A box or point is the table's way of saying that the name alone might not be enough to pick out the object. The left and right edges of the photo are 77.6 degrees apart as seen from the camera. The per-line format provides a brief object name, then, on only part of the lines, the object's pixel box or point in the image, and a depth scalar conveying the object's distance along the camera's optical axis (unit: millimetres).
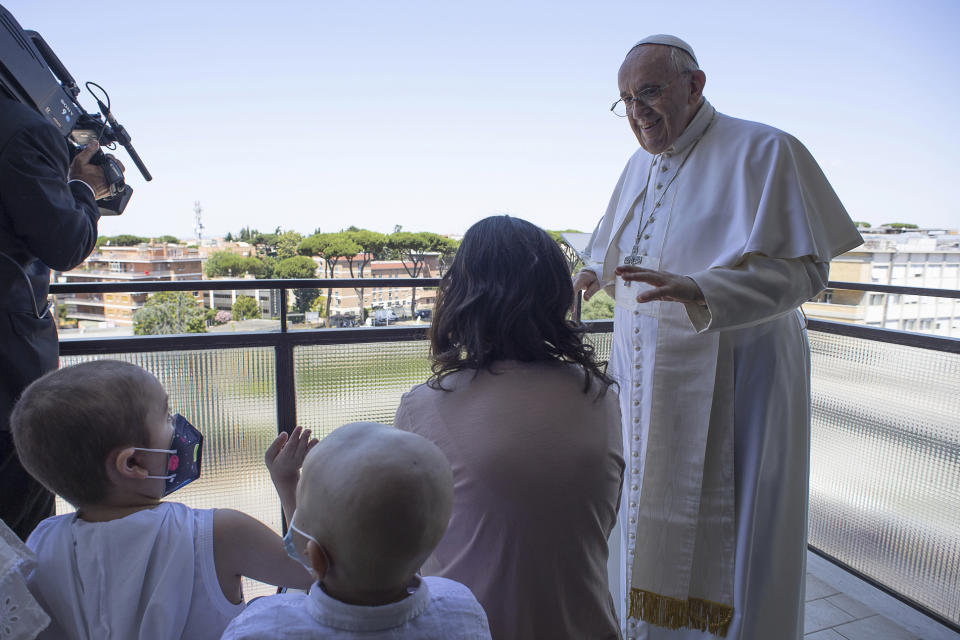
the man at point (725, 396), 1381
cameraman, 1249
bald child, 611
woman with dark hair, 826
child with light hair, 832
